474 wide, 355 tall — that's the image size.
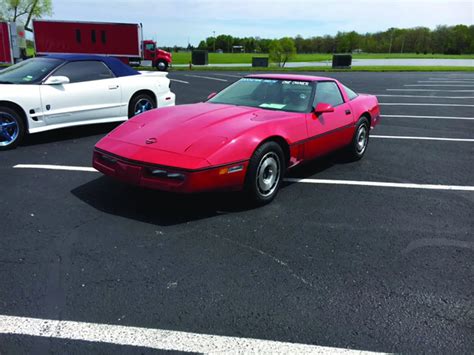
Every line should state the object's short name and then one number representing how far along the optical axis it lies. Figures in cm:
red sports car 374
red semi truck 2634
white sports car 622
